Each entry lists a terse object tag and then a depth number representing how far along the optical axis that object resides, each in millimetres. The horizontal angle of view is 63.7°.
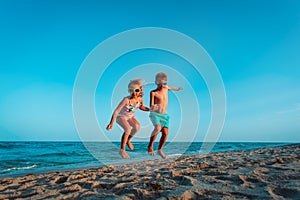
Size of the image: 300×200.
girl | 1854
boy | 1976
